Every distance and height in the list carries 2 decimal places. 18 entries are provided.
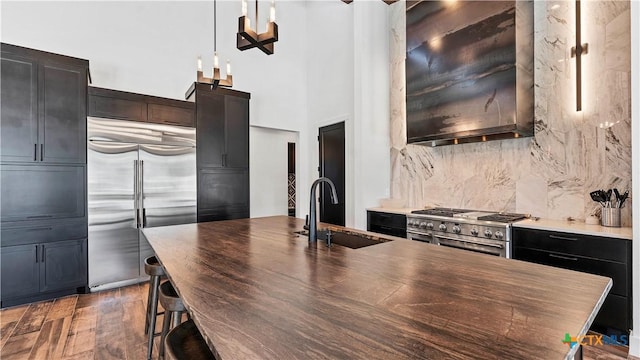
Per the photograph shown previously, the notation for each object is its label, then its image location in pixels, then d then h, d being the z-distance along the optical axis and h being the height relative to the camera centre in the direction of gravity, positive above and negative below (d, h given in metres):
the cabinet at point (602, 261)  2.23 -0.63
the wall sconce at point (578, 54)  2.85 +1.14
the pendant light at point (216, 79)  2.57 +1.00
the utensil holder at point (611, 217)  2.51 -0.31
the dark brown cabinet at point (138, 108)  3.41 +0.87
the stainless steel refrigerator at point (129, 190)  3.36 -0.10
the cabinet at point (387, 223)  3.70 -0.54
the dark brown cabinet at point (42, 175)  2.92 +0.07
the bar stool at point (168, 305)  1.46 -0.63
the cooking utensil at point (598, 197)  2.60 -0.15
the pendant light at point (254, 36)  2.10 +1.02
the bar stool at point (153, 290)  2.04 -0.76
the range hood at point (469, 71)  2.96 +1.13
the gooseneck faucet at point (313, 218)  1.84 -0.23
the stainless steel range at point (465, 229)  2.82 -0.49
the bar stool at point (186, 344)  1.10 -0.61
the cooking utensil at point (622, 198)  2.53 -0.16
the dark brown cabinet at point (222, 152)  4.07 +0.40
